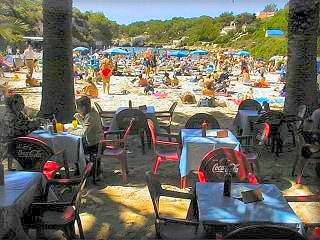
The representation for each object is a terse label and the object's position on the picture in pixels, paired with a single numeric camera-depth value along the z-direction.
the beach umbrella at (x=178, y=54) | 28.28
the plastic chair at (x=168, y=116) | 6.52
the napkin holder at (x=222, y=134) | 4.56
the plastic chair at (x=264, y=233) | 2.06
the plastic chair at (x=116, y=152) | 4.74
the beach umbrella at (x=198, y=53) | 30.09
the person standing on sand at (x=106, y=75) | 12.18
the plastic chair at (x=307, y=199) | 2.92
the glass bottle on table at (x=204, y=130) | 4.65
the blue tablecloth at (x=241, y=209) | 2.40
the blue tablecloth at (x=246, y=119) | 6.28
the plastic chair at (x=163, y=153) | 4.74
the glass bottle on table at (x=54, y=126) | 4.64
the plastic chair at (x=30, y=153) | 3.97
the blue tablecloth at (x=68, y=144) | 4.52
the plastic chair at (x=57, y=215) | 2.81
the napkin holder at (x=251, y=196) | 2.65
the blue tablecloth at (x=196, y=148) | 4.42
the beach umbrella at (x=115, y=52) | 24.57
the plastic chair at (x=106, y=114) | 6.62
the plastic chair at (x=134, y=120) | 6.01
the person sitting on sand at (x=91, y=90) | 11.64
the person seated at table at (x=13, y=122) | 4.24
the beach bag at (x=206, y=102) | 10.46
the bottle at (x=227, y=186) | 2.78
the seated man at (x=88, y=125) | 4.54
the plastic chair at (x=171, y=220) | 2.72
